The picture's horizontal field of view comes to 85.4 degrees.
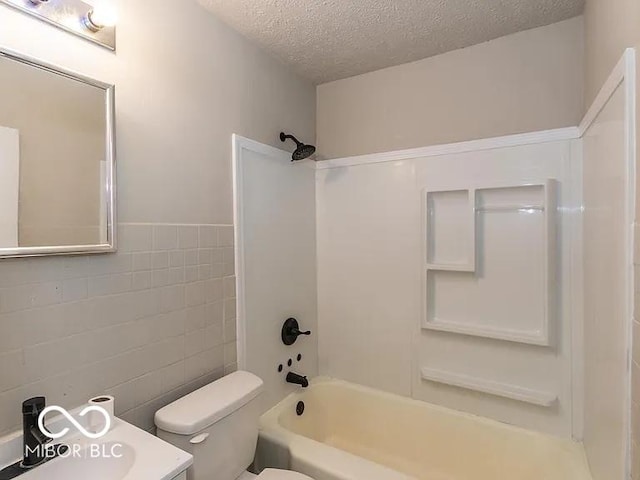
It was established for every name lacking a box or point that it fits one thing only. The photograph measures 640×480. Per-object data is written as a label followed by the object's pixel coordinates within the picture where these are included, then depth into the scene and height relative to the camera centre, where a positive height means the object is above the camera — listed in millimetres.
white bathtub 1513 -1058
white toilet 1223 -709
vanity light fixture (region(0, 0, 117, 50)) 1027 +701
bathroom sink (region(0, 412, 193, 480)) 947 -633
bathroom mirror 985 +241
